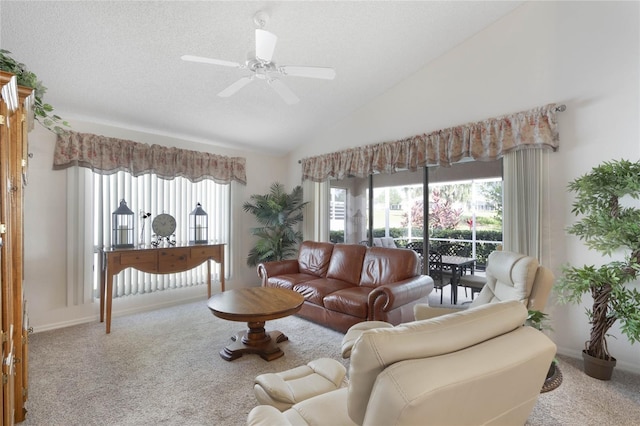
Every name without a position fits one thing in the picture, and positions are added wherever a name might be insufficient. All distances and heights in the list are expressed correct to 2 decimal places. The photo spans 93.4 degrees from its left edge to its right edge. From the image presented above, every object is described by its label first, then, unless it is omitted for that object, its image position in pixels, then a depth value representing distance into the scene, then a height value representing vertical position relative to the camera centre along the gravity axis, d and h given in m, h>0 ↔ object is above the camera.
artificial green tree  2.12 -0.33
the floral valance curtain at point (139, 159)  3.44 +0.75
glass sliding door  3.44 +0.11
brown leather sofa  2.91 -0.77
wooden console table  3.24 -0.52
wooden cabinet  1.37 -0.13
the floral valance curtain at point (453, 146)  2.80 +0.79
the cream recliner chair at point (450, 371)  0.75 -0.43
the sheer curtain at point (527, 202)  2.85 +0.12
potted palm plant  4.86 -0.14
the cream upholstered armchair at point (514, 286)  2.08 -0.51
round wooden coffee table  2.43 -0.78
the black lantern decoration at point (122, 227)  3.62 -0.13
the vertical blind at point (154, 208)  3.72 +0.11
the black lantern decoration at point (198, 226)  4.30 -0.15
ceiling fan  2.07 +1.12
